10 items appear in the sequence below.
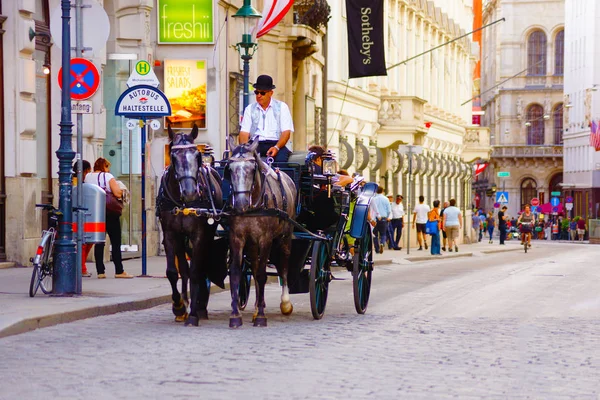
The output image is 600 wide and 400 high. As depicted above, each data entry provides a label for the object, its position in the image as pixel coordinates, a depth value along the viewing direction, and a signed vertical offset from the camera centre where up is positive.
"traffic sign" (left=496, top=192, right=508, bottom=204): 88.94 -1.72
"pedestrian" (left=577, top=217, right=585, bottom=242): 93.06 -3.70
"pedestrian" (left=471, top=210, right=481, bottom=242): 75.44 -2.74
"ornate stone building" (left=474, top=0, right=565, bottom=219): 131.12 +6.51
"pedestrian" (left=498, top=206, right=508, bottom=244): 66.12 -2.43
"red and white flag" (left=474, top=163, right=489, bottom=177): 86.79 +0.15
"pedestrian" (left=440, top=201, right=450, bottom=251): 47.69 -2.10
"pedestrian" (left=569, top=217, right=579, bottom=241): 95.69 -3.88
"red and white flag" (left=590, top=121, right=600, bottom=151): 92.44 +2.21
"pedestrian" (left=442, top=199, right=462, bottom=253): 46.28 -1.65
